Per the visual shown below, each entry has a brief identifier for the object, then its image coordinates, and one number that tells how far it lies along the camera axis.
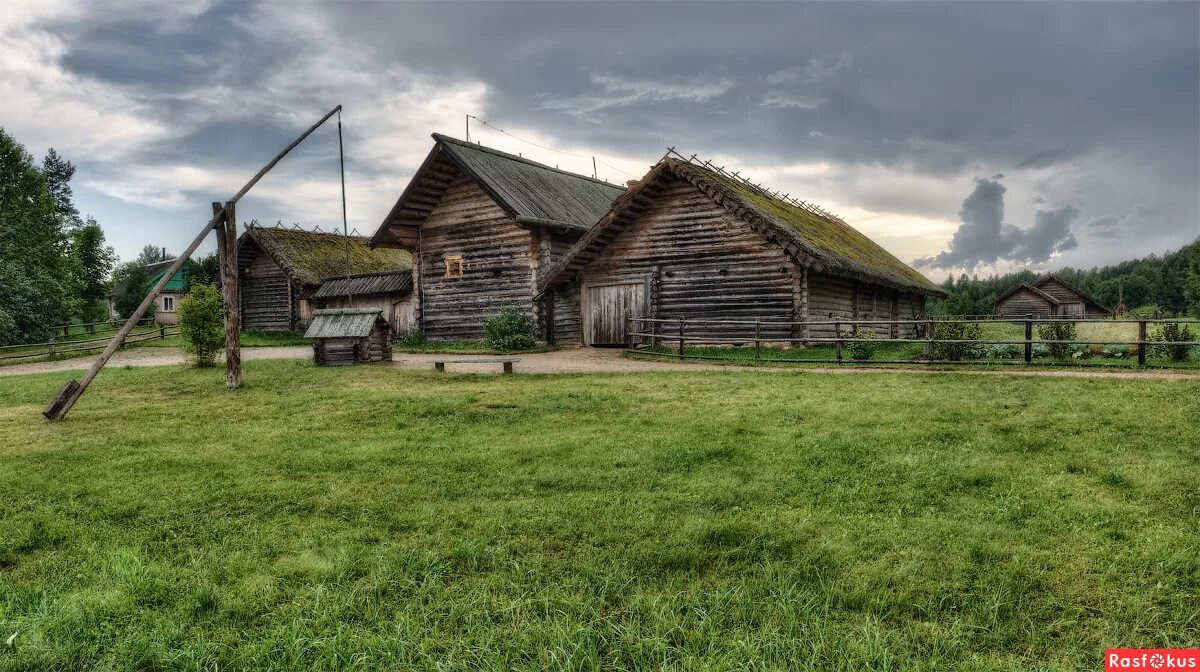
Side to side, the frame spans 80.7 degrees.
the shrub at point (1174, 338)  13.91
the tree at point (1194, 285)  54.94
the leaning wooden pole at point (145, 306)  9.54
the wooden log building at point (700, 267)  19.56
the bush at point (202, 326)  17.06
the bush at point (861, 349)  16.09
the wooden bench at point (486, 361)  14.30
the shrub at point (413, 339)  26.38
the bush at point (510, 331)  22.72
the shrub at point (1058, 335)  15.42
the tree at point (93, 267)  50.75
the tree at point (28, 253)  28.33
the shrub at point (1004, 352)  15.43
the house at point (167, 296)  50.47
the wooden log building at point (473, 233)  24.38
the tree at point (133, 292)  49.00
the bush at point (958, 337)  15.60
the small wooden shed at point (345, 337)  16.59
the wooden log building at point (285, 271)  34.25
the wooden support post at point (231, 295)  12.66
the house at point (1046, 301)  60.69
